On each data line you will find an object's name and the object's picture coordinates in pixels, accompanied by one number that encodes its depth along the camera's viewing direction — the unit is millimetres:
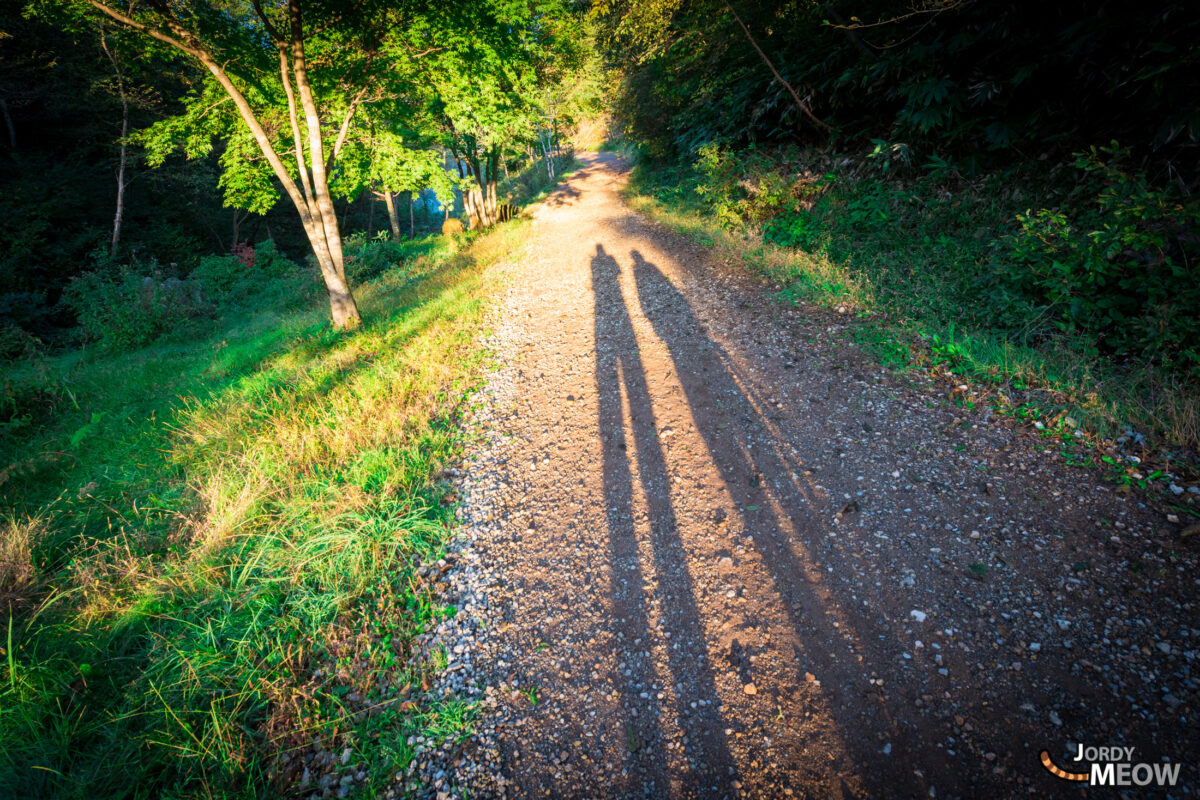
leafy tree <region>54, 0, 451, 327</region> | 7809
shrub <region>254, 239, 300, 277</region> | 20750
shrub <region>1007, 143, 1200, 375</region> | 3801
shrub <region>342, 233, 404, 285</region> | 17016
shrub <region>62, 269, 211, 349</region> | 13180
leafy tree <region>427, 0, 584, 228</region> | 10359
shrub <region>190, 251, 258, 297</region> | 18388
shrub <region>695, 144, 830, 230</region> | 9016
